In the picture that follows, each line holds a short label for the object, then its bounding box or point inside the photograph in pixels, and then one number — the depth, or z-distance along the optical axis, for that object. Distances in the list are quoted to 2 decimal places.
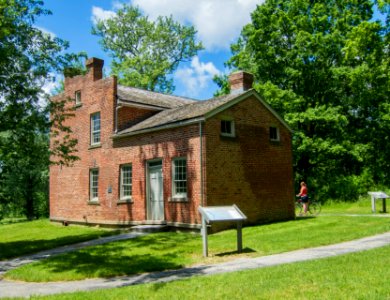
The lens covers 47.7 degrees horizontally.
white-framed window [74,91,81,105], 24.64
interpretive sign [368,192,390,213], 19.91
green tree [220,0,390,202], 29.92
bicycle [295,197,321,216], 21.88
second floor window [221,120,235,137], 17.42
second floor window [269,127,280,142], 19.84
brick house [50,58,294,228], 16.86
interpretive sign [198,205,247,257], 11.64
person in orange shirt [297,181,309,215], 21.36
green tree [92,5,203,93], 49.03
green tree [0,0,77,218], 14.70
